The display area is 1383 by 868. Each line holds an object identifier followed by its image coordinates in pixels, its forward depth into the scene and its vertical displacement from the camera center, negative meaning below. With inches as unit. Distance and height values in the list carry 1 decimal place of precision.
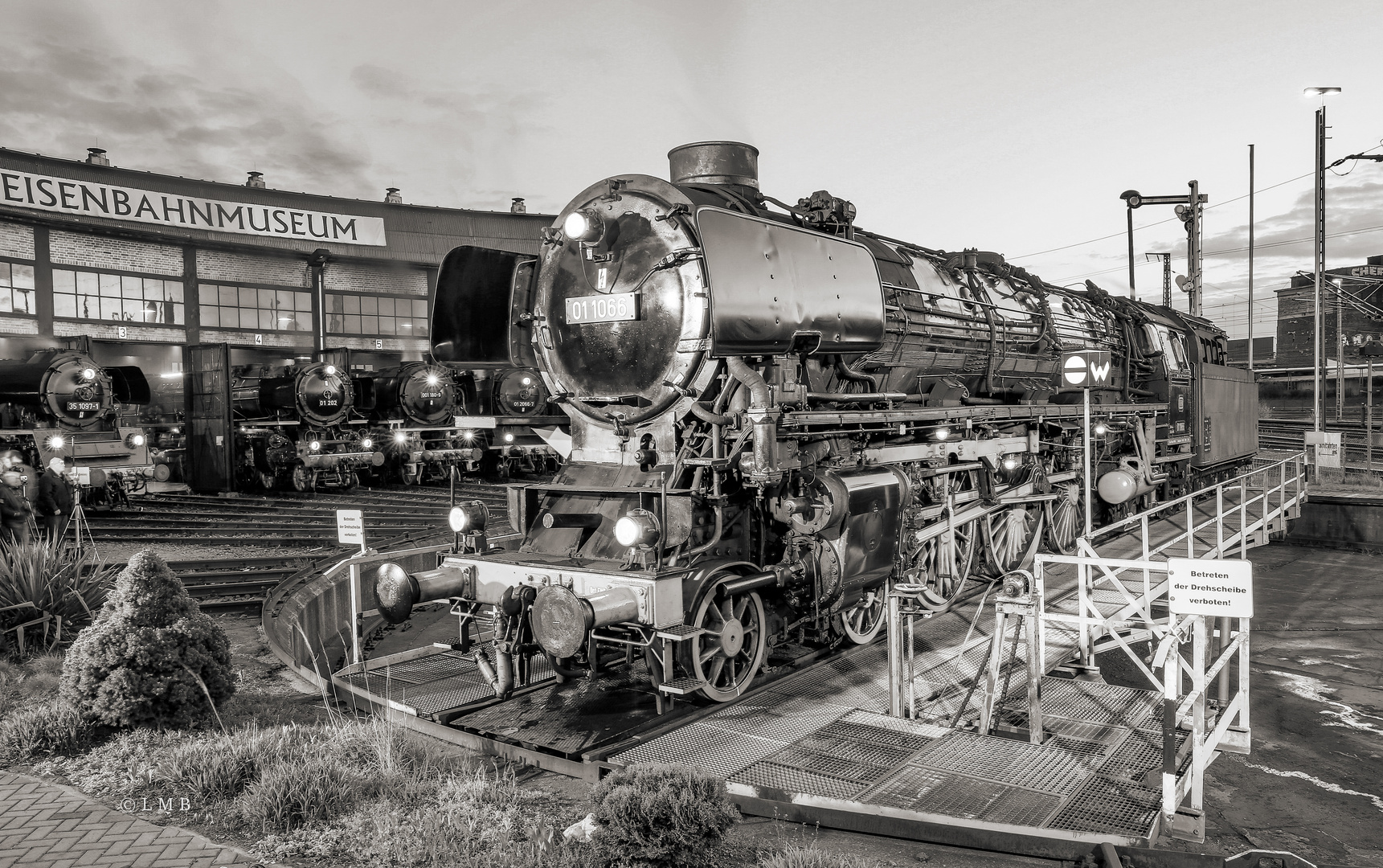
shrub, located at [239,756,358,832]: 164.9 -71.2
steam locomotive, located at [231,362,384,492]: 741.3 -13.7
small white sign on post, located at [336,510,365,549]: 287.0 -36.2
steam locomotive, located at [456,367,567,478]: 870.4 +3.8
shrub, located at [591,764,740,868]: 138.2 -64.5
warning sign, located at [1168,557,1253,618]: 181.9 -38.8
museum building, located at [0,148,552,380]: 848.3 +170.2
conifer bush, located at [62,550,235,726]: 209.2 -57.2
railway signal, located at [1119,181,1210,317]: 763.4 +158.6
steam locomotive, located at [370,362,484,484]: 805.9 -8.0
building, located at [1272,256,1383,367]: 1451.8 +152.9
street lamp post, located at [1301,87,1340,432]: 703.1 +144.0
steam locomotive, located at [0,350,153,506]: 608.1 +0.6
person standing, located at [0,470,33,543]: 369.7 -37.7
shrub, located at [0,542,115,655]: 293.1 -55.4
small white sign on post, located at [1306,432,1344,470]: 719.7 -40.5
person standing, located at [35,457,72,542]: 425.1 -38.1
